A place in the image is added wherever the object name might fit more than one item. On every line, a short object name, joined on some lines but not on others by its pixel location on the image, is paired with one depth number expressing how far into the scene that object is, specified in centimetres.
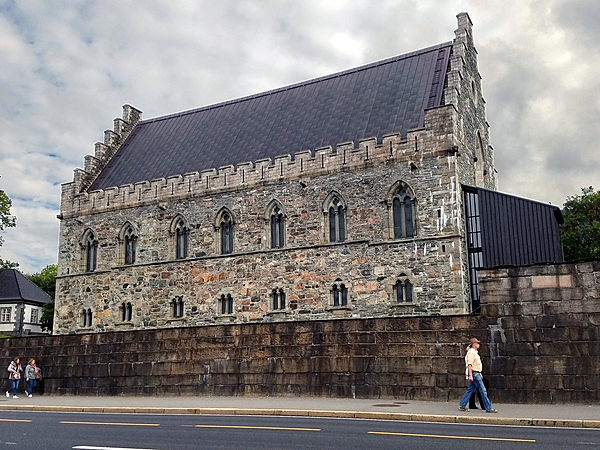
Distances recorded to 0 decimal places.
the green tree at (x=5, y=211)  4322
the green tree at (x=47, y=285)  6069
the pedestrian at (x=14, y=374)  2261
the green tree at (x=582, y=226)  4015
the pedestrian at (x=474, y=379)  1390
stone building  2598
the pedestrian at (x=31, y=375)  2238
